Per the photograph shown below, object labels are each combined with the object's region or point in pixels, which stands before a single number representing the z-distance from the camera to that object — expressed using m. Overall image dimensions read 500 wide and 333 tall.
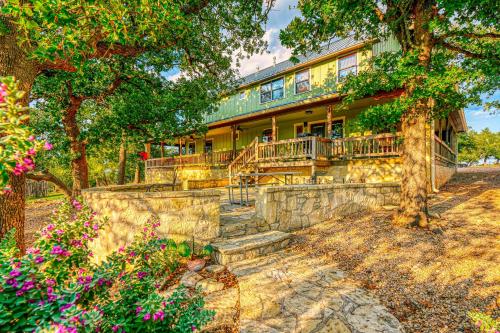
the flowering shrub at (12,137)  1.15
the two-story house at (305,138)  9.48
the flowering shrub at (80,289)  1.13
